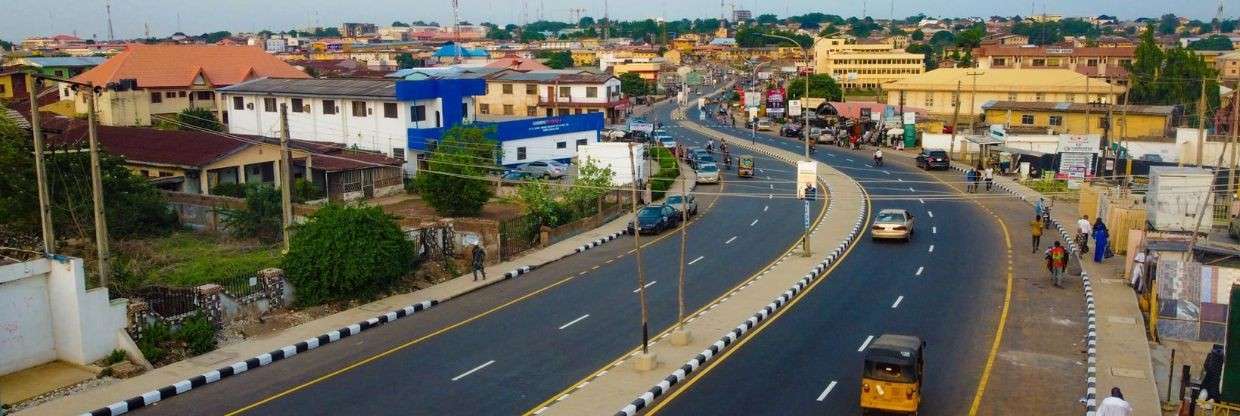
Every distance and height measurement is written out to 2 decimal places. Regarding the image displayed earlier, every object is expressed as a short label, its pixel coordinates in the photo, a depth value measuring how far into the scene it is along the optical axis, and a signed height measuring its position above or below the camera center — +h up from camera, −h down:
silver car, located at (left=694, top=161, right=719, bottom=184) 55.25 -6.81
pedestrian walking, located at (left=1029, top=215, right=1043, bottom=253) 33.85 -6.28
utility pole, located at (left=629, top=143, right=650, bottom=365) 20.80 -5.74
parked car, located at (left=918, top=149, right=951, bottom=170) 61.31 -7.04
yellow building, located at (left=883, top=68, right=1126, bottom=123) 82.50 -3.91
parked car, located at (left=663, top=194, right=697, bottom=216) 42.59 -6.52
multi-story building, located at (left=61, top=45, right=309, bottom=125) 70.81 -1.58
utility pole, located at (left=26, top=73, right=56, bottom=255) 22.38 -2.72
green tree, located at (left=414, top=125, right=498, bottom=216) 41.56 -5.39
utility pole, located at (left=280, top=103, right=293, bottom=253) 27.68 -3.56
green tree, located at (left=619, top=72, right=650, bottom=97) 135.62 -5.03
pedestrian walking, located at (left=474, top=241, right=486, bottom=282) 30.47 -6.15
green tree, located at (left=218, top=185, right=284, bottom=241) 36.44 -5.75
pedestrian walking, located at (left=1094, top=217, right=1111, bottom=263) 31.08 -6.10
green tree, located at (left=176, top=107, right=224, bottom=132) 68.62 -4.21
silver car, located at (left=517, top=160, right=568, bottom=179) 55.47 -6.53
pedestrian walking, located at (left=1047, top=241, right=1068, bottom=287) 28.88 -6.25
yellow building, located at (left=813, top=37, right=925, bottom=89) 142.25 -3.10
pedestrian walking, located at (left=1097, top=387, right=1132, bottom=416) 15.09 -5.39
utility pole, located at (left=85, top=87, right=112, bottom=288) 22.86 -3.28
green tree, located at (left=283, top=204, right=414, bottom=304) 26.83 -5.28
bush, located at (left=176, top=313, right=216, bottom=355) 22.89 -6.22
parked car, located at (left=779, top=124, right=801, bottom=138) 84.53 -7.10
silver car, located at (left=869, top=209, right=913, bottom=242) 36.00 -6.42
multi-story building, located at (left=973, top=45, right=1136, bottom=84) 121.44 -2.25
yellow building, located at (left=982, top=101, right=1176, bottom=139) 64.88 -5.35
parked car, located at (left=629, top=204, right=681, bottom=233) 39.25 -6.61
